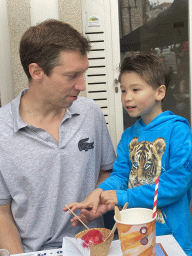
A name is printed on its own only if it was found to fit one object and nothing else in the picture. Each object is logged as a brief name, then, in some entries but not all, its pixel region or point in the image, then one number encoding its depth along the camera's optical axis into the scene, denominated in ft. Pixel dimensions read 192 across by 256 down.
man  5.41
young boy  4.71
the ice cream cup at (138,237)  3.07
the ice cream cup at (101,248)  3.59
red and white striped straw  3.21
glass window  10.30
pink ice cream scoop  3.75
